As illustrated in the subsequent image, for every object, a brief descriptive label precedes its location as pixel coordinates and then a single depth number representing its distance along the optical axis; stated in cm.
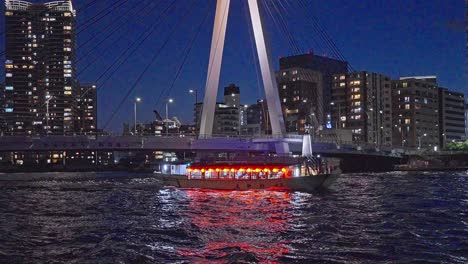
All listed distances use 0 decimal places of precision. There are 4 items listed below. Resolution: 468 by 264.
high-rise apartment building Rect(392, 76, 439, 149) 19775
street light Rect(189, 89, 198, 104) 9756
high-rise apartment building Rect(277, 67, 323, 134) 18500
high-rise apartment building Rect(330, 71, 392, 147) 18625
